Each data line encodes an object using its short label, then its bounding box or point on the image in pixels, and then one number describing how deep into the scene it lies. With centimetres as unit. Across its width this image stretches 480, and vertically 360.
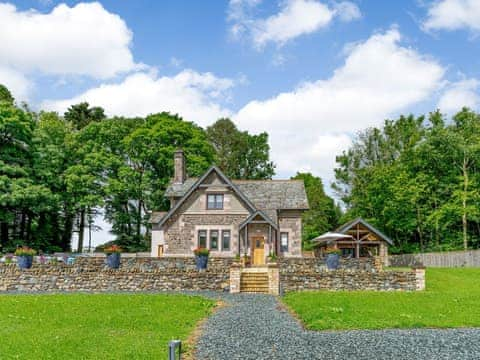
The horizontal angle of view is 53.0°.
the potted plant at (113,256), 2394
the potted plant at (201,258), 2402
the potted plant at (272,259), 2585
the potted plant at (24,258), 2336
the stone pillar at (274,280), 2041
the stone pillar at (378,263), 2568
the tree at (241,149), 6034
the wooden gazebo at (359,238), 3316
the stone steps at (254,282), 2108
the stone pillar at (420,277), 2042
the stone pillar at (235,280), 2061
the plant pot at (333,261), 2452
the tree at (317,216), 5778
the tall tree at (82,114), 5625
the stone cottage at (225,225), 3206
